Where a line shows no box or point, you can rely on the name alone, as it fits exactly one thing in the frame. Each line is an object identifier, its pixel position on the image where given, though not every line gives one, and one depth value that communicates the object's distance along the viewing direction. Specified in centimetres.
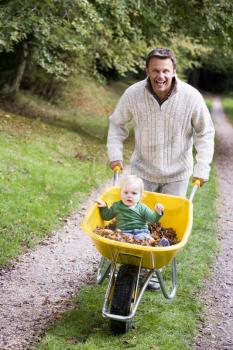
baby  439
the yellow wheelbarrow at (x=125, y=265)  390
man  457
